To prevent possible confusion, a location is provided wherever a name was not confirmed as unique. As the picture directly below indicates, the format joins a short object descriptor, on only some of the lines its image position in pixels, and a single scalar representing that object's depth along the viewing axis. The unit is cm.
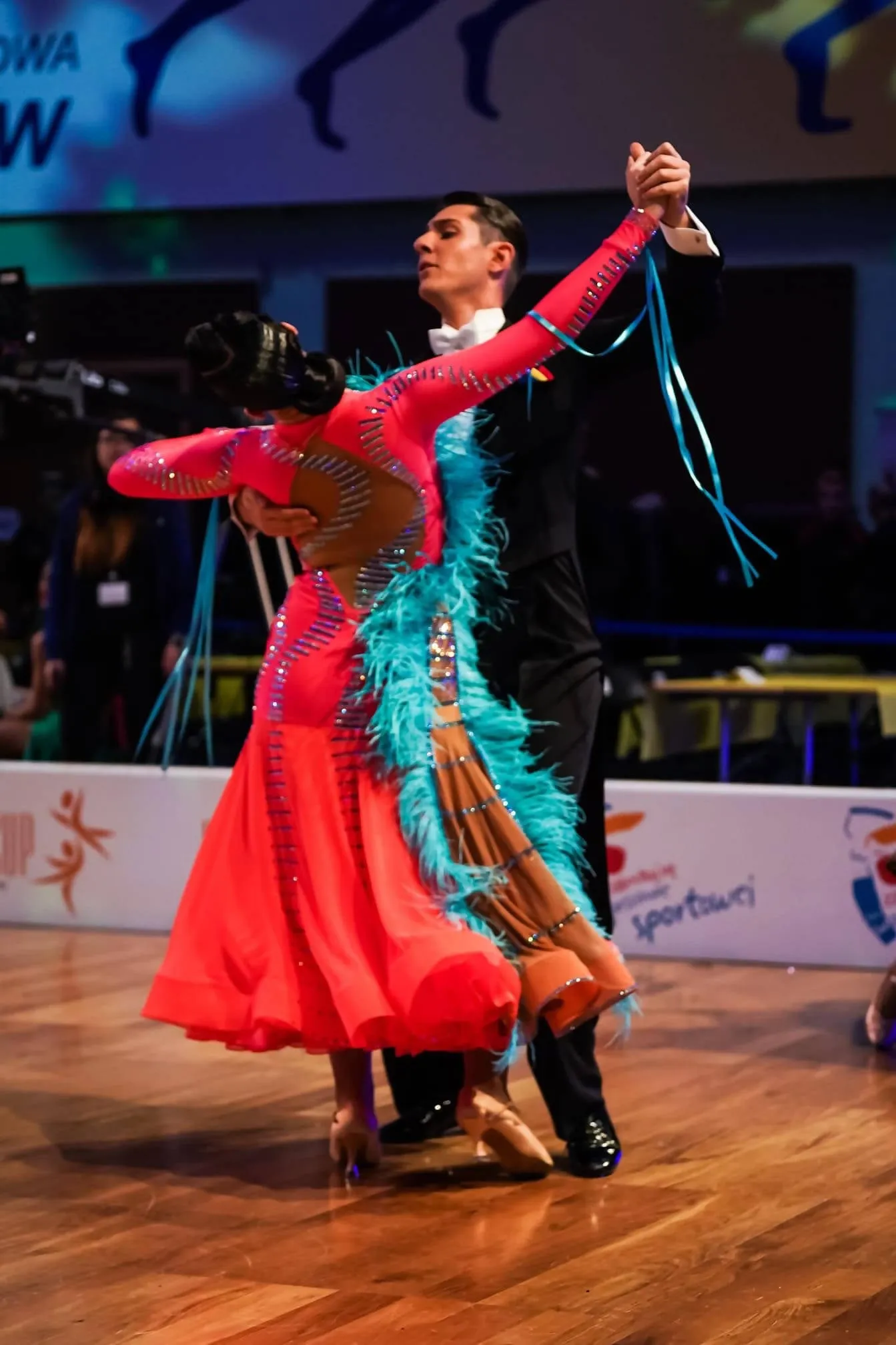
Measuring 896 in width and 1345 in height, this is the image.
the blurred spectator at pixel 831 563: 1521
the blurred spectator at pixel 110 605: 1318
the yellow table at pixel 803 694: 1293
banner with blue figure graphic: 1440
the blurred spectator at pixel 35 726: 1367
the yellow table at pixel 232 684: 1403
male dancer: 610
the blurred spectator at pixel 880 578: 1498
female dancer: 553
